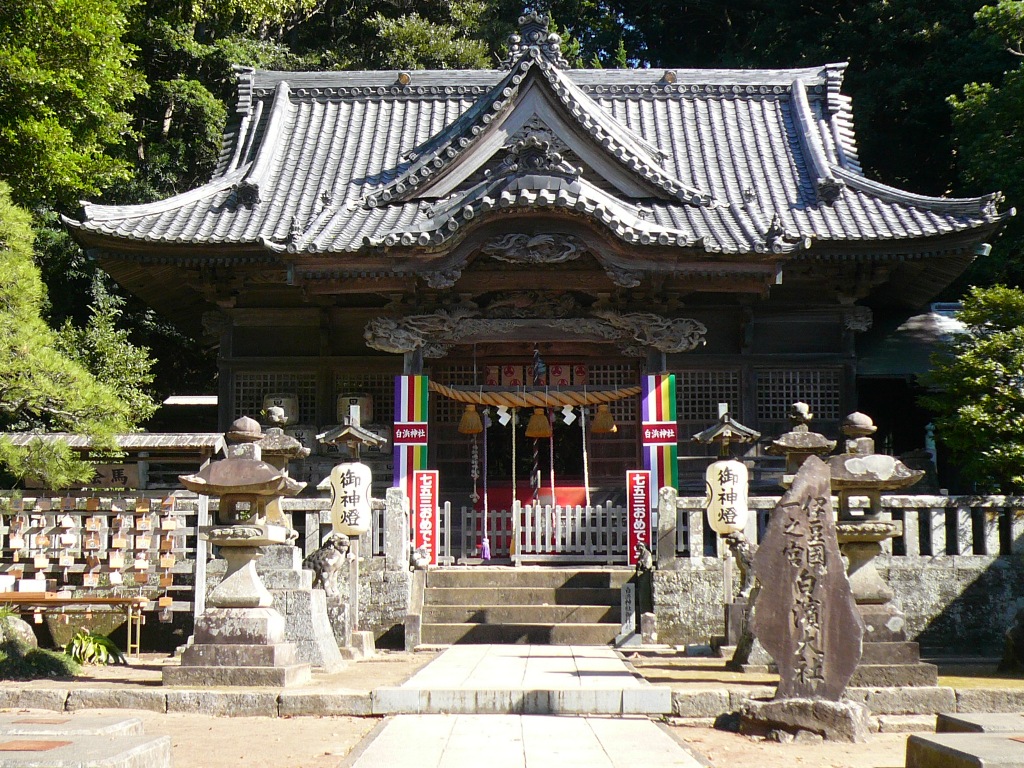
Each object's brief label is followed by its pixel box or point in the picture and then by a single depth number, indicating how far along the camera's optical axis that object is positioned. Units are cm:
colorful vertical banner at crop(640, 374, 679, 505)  1542
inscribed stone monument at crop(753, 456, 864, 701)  750
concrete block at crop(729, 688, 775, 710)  795
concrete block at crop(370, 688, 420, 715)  823
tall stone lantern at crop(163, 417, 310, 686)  923
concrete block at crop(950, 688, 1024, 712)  859
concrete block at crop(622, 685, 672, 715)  809
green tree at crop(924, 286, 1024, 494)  1360
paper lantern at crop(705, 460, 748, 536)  1224
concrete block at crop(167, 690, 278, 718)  843
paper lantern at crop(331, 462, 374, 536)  1259
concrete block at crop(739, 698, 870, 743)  736
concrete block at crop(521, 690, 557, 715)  816
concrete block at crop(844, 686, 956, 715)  848
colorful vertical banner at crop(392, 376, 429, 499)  1564
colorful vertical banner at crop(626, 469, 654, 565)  1456
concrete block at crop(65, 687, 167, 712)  852
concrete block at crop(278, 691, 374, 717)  827
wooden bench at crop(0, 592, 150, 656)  1225
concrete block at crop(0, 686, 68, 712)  850
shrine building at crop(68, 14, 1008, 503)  1553
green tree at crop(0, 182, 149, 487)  1225
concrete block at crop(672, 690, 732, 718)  815
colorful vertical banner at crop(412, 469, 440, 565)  1480
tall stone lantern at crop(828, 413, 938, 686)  886
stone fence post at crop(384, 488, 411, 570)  1326
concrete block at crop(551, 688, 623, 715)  812
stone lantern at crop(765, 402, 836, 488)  1115
